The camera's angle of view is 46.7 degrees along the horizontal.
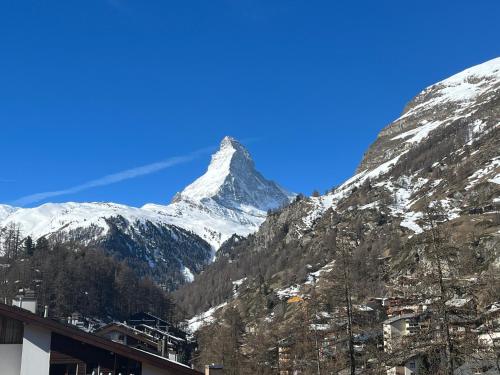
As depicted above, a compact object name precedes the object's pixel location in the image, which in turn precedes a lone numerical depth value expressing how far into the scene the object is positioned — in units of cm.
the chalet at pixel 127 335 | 6675
